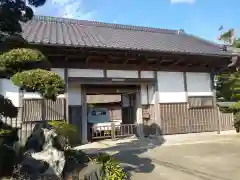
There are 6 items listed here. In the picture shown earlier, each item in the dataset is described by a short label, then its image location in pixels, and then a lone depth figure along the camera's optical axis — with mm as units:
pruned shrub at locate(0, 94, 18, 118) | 4788
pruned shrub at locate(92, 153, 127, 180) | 4857
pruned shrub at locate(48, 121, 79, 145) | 5559
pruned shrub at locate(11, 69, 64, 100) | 4117
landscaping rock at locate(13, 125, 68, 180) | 4457
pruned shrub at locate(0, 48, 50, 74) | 4311
